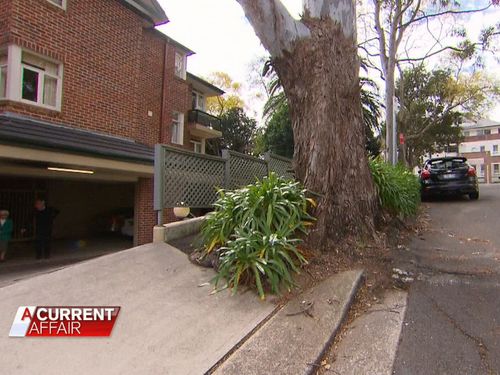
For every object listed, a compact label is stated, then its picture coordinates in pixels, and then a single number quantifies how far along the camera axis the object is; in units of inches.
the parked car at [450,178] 414.3
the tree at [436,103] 884.0
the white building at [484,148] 1841.8
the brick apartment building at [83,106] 313.1
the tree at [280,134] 640.4
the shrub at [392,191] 242.1
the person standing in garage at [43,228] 354.9
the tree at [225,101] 1225.4
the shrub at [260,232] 152.9
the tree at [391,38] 529.7
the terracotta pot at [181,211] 222.2
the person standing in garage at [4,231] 325.1
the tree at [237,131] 1077.1
